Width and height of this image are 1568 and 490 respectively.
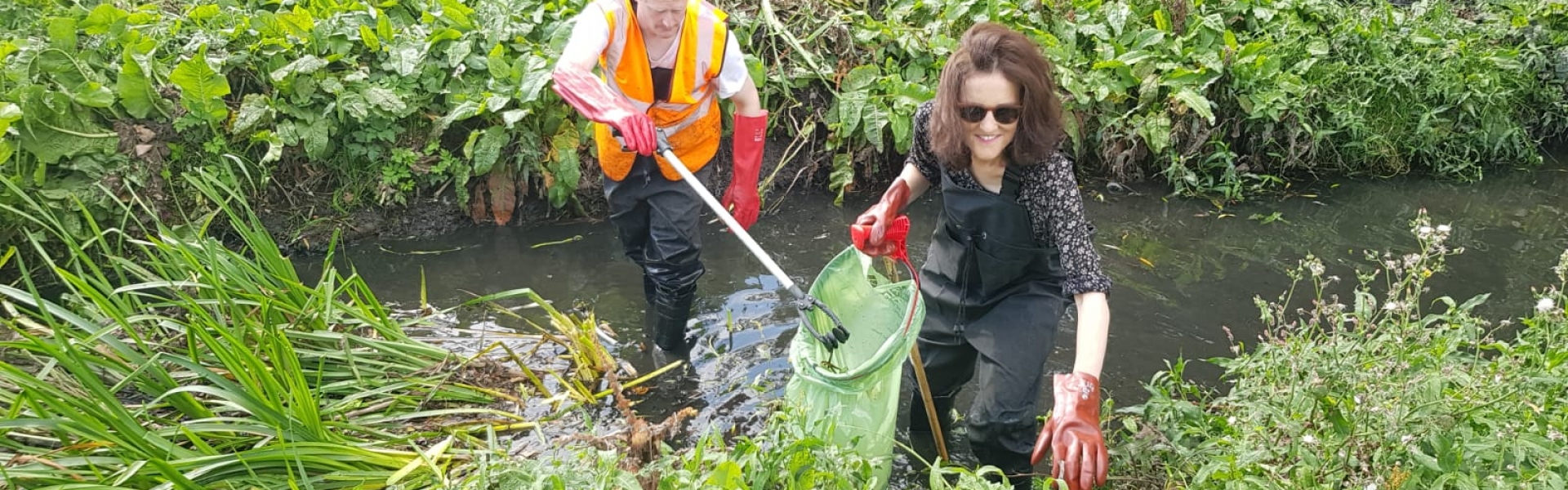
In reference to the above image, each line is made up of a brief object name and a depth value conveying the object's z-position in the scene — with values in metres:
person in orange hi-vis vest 2.96
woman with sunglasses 2.39
